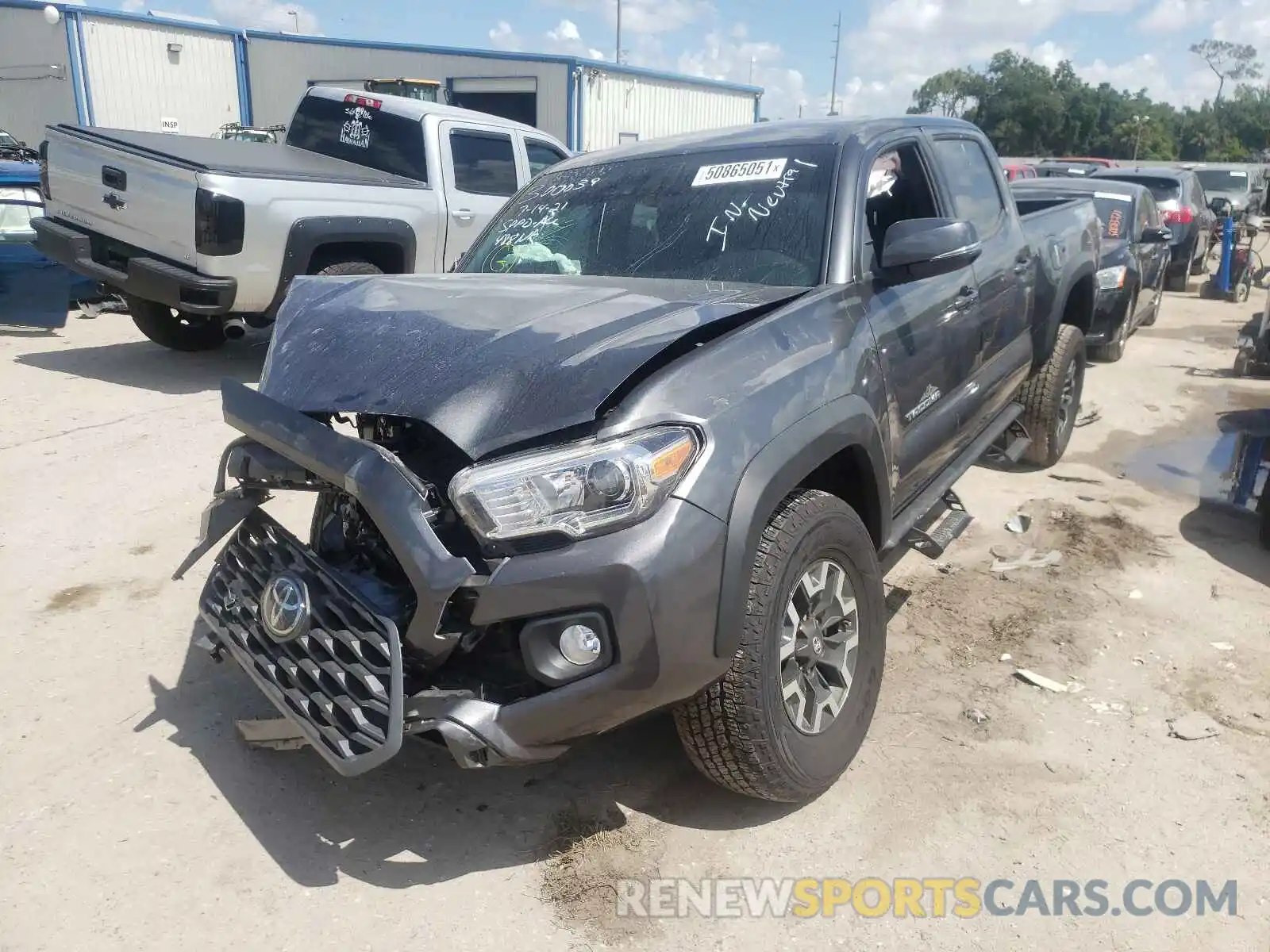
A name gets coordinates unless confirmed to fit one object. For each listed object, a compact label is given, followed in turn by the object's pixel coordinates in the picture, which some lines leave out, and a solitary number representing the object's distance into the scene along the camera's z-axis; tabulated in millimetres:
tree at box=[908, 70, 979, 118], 82875
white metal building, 23844
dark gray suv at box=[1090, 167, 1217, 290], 12773
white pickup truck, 6582
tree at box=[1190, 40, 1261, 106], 86000
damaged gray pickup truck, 2215
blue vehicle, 8656
